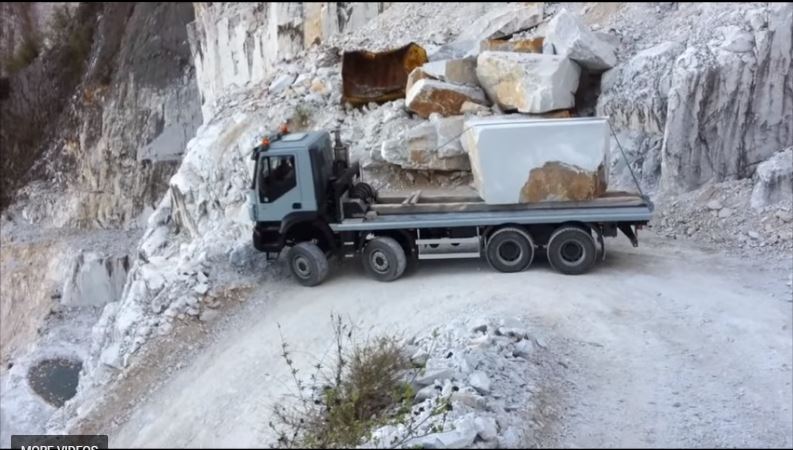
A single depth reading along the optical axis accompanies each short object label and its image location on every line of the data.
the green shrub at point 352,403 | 5.52
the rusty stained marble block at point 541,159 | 9.23
